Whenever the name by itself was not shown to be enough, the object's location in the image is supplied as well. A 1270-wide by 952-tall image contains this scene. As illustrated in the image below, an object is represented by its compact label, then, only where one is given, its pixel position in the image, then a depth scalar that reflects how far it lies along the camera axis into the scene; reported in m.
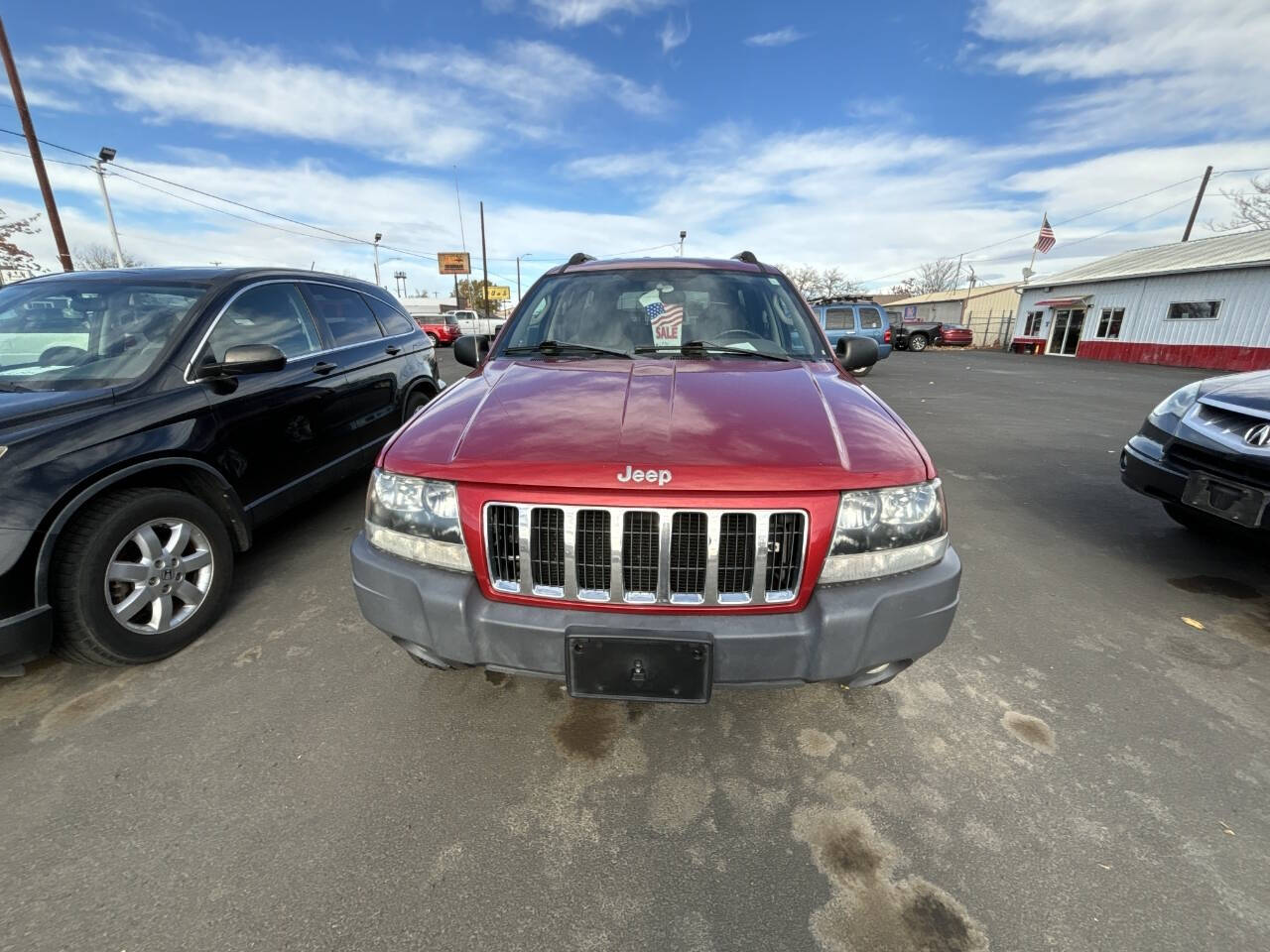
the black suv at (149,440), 2.08
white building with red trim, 18.61
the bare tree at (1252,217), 31.59
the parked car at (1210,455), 2.75
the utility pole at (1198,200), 29.48
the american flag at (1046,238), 28.81
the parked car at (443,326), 25.69
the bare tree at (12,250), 22.19
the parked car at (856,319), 16.00
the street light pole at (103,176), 16.44
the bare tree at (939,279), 76.38
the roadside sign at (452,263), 58.53
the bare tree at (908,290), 79.63
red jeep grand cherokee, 1.55
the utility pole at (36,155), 12.13
